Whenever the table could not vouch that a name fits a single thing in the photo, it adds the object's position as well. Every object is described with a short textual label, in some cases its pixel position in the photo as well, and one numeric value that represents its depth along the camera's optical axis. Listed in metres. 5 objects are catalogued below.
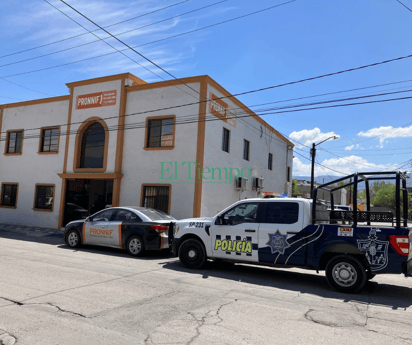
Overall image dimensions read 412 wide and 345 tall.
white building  15.61
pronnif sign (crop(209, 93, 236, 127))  16.17
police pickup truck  6.73
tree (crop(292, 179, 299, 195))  49.44
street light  26.58
